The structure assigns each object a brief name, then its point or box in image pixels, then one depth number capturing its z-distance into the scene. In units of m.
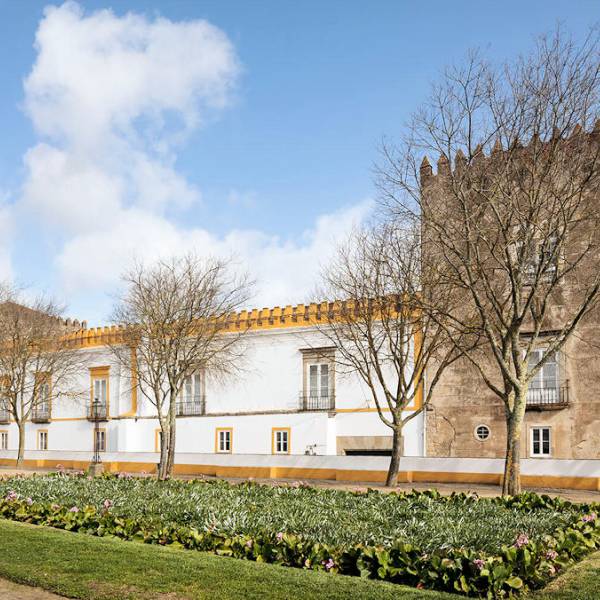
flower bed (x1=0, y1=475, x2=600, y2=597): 8.23
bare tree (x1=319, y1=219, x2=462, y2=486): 21.53
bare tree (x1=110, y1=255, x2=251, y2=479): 28.16
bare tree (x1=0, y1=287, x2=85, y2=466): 35.88
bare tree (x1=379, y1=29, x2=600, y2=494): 14.95
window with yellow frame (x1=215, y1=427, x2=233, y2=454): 33.38
